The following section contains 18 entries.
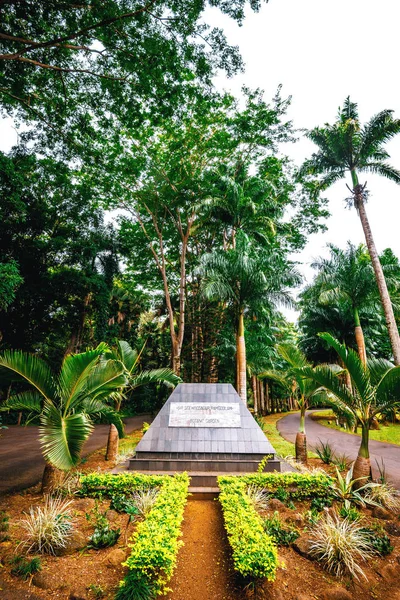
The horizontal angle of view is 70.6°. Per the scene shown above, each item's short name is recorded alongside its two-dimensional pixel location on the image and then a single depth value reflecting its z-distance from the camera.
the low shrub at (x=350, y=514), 4.40
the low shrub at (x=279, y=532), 3.92
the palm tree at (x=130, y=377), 8.17
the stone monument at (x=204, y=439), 6.80
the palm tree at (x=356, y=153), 11.76
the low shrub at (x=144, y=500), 4.71
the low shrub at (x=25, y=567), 3.23
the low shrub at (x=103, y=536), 3.82
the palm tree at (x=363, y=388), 5.25
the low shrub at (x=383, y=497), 4.85
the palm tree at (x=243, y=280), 11.53
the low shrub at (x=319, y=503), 4.94
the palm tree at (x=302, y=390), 7.67
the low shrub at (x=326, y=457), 7.54
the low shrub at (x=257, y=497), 4.92
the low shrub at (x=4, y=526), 3.82
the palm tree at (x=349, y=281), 15.33
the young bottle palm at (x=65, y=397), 4.07
